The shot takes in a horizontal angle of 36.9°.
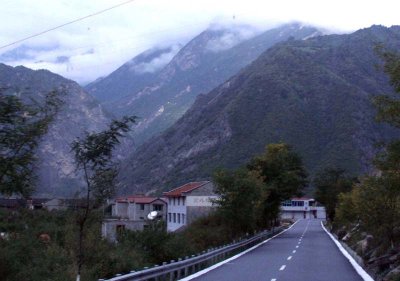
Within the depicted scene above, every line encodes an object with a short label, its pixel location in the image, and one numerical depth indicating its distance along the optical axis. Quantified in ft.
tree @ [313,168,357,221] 251.05
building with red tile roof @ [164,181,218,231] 244.01
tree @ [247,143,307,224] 202.28
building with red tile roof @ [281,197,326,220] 525.34
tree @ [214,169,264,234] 142.82
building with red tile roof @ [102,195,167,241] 268.21
